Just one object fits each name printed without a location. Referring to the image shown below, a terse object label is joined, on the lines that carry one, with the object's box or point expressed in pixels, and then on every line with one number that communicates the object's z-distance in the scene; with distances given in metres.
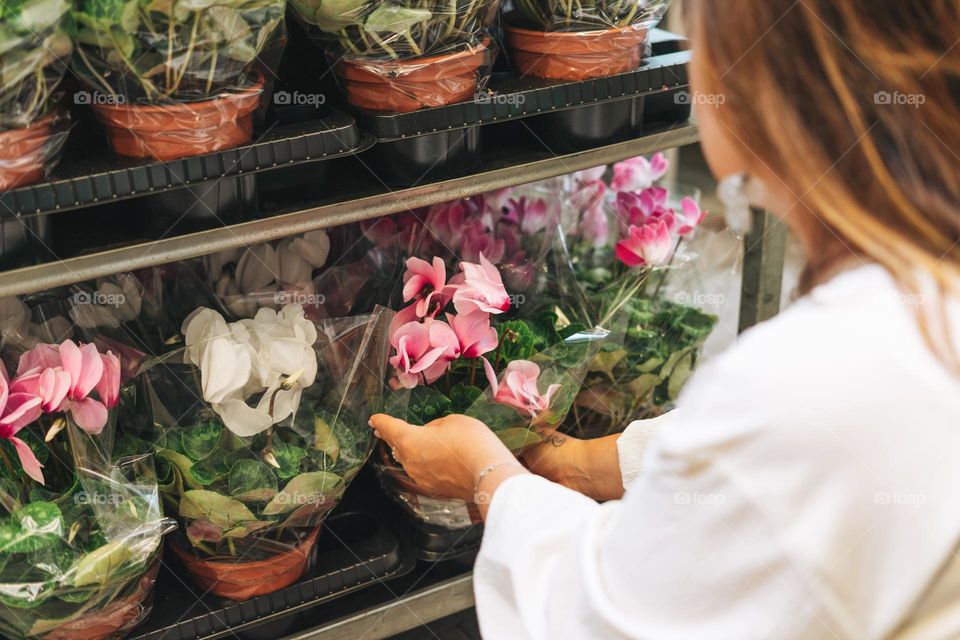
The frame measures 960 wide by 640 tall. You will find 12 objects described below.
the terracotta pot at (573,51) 1.33
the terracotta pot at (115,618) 1.22
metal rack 1.14
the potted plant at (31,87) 0.98
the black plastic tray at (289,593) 1.33
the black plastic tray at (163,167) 1.07
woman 0.74
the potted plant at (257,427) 1.25
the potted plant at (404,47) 1.16
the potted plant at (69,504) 1.15
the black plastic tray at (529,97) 1.25
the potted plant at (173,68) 1.03
